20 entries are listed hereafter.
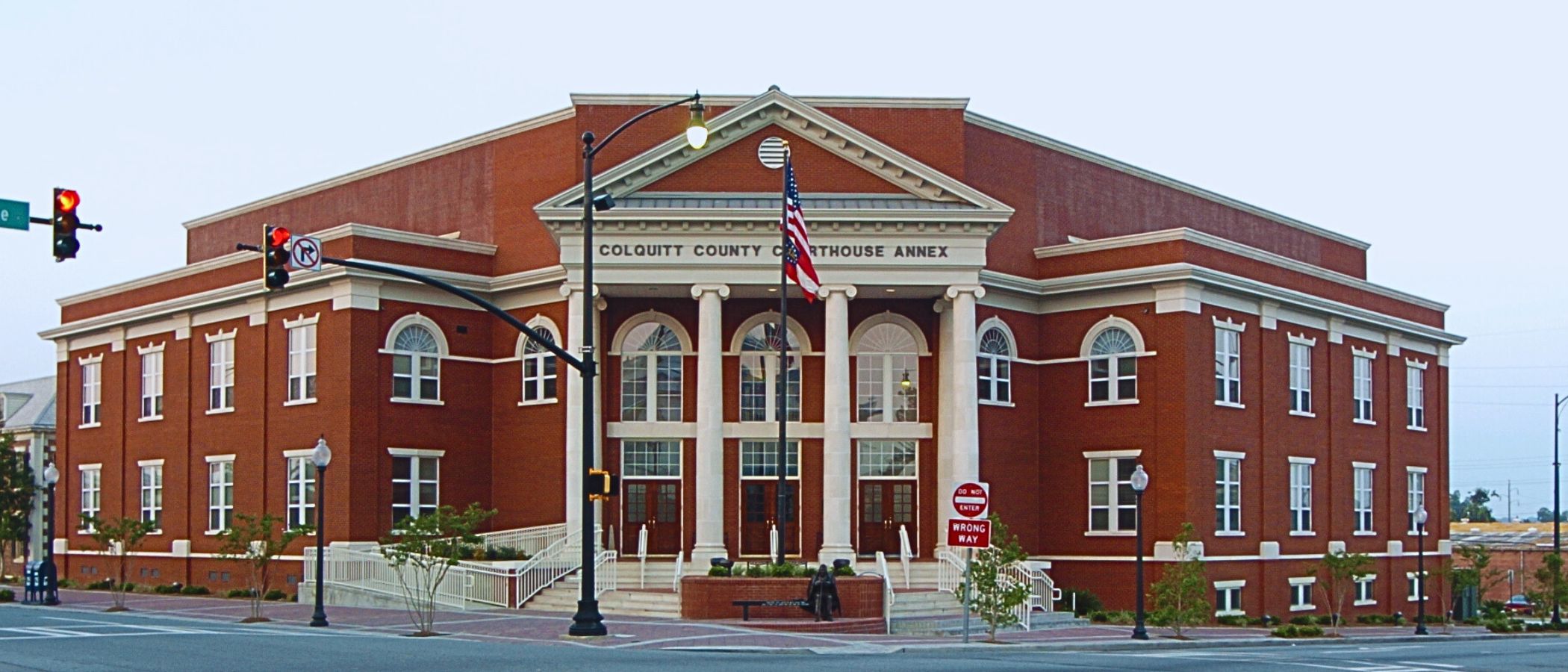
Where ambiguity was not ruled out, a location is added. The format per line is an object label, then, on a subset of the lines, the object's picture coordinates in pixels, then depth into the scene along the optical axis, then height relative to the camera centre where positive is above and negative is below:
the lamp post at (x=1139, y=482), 36.78 -1.29
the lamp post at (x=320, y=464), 36.34 -0.95
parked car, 72.00 -8.45
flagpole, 33.03 +0.85
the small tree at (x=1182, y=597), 36.19 -3.72
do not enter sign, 29.33 -1.35
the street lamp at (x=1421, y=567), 45.00 -3.88
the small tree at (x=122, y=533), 44.97 -2.95
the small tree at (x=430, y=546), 34.25 -2.51
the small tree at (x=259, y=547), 39.62 -2.88
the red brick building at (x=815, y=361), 41.91 +1.57
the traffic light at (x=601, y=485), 29.58 -1.09
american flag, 35.12 +3.57
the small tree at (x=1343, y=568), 43.12 -3.67
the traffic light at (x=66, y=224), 22.94 +2.60
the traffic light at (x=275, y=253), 24.53 +2.36
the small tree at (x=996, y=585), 32.25 -3.09
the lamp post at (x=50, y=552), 43.16 -3.65
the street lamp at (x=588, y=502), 29.59 -1.40
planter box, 34.09 -3.40
